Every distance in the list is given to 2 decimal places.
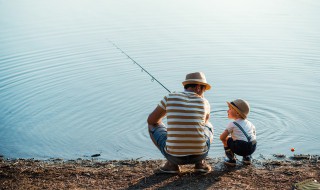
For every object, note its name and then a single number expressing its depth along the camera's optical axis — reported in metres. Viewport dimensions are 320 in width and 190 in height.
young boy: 4.95
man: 4.51
